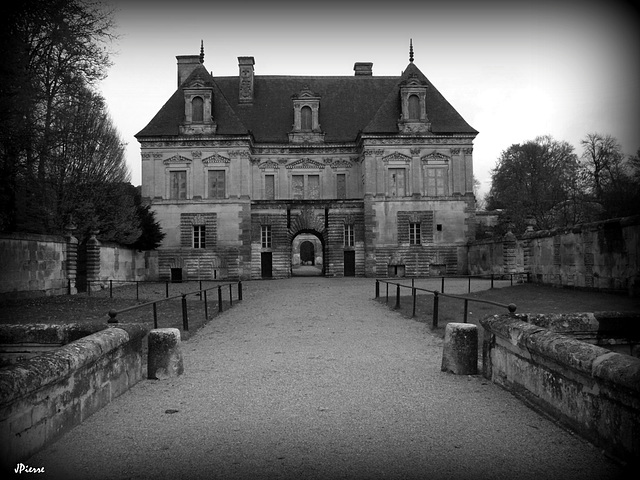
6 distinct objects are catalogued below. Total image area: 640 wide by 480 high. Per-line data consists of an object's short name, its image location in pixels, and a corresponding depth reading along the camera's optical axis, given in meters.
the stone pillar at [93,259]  23.22
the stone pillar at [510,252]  27.30
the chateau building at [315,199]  33.16
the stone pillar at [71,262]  20.81
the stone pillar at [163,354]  6.55
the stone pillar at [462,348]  6.61
